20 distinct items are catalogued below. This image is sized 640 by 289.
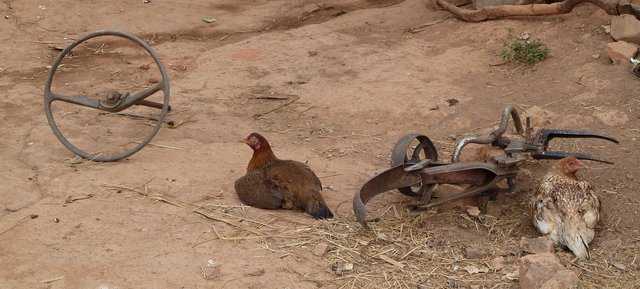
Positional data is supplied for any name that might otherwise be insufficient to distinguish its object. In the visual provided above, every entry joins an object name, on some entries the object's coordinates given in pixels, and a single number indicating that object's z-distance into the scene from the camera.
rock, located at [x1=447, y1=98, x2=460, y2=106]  6.16
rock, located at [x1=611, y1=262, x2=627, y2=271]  3.89
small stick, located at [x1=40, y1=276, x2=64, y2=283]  3.62
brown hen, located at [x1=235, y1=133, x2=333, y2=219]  4.43
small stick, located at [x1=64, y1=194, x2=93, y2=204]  4.45
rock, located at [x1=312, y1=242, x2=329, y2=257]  3.95
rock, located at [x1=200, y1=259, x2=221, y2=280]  3.68
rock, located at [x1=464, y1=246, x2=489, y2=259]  4.01
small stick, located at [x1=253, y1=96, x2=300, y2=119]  6.23
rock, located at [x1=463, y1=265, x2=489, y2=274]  3.86
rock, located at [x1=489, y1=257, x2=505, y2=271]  3.88
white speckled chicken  4.02
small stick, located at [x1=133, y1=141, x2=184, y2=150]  5.42
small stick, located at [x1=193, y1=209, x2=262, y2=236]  4.17
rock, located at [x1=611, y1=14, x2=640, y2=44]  6.34
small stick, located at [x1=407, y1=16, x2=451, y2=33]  7.78
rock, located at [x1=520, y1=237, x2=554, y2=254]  3.95
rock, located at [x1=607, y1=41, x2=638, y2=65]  6.15
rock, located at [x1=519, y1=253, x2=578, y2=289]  3.48
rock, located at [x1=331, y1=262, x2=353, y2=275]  3.80
